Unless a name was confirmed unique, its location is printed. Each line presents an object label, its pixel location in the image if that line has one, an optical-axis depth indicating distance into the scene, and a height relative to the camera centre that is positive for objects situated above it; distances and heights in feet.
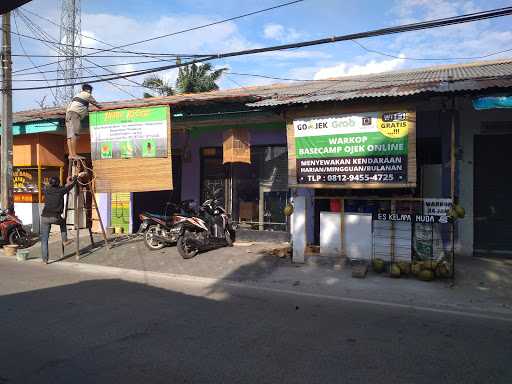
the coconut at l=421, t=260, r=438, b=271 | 26.12 -4.71
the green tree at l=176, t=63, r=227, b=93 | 83.92 +18.72
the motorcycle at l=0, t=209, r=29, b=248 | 39.37 -3.91
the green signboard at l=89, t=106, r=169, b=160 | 34.65 +3.87
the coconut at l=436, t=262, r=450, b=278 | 25.78 -4.94
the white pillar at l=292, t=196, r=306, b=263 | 30.71 -3.10
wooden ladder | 34.60 -0.24
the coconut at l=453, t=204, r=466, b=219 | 25.90 -1.74
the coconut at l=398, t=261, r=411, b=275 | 26.99 -5.02
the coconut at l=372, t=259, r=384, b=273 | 27.68 -5.01
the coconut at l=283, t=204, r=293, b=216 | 31.36 -1.88
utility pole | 41.14 +4.97
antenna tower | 68.06 +18.73
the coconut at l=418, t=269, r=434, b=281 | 25.76 -5.18
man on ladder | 35.81 +5.58
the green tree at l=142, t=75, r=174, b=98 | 85.81 +17.77
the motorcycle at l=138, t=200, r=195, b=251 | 35.27 -3.48
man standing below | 33.30 -1.75
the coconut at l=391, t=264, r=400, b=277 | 26.71 -5.14
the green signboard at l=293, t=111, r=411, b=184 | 27.50 +2.03
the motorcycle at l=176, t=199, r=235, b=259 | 32.86 -3.61
